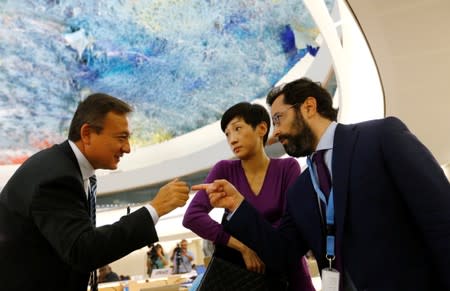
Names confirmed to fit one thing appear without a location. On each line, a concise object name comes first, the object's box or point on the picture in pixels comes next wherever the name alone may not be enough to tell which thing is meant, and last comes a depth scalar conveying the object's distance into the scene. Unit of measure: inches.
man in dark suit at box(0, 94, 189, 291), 57.9
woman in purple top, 65.2
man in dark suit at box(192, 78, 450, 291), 51.1
